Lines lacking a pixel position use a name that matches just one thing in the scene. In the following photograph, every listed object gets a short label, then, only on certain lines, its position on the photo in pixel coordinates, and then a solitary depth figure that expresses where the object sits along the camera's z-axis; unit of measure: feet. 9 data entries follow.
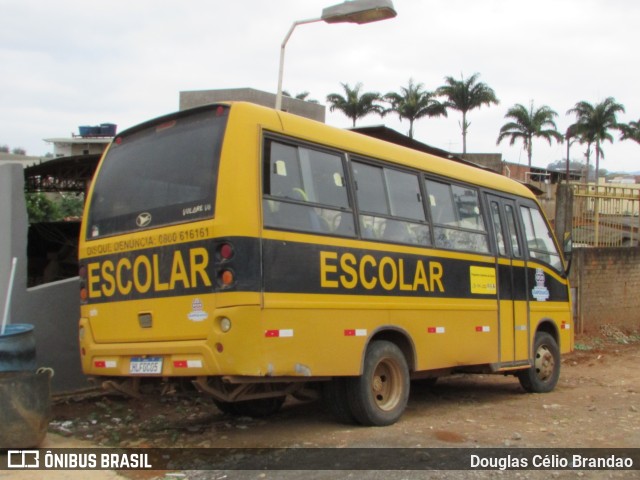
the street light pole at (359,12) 33.22
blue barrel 18.83
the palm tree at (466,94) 144.15
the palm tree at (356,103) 145.38
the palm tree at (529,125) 160.45
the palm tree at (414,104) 145.78
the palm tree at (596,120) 159.74
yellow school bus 17.39
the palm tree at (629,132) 166.20
